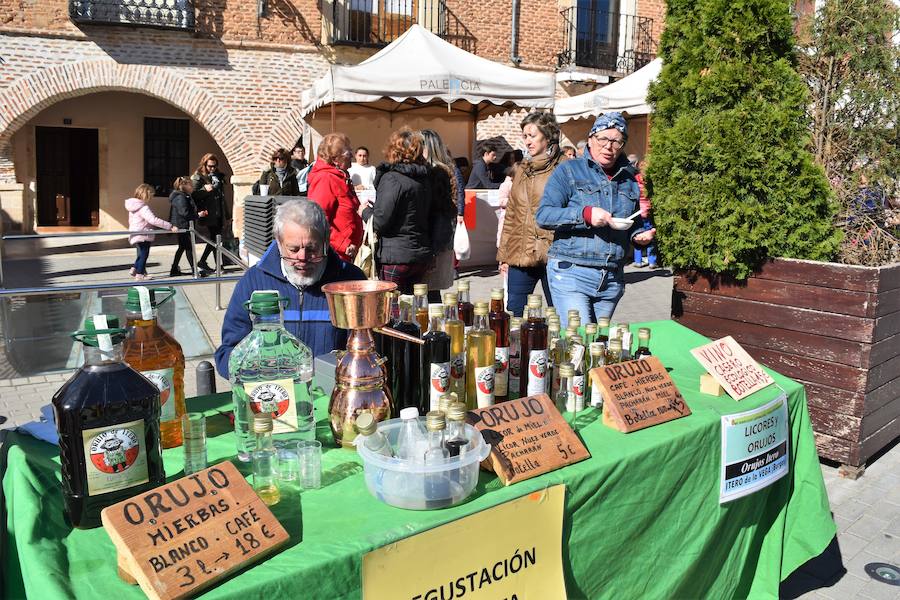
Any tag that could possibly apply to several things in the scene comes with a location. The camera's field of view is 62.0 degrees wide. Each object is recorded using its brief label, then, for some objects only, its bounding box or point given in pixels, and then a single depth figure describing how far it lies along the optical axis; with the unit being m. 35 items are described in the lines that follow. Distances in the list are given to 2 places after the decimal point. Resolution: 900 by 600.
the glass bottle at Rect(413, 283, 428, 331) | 2.32
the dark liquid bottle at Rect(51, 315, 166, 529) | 1.47
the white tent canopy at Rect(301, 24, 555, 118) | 9.07
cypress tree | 3.92
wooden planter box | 3.82
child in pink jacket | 10.23
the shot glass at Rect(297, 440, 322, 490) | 1.73
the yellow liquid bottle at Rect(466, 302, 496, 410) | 2.11
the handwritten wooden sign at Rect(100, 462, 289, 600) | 1.33
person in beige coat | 4.66
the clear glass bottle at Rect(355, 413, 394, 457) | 1.72
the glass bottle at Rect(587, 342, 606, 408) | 2.31
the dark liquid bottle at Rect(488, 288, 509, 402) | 2.26
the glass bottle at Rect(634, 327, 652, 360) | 2.56
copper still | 1.86
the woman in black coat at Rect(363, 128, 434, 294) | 5.06
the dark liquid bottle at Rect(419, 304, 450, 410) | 1.99
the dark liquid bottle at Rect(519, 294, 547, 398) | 2.22
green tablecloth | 1.44
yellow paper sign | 1.56
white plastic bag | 6.12
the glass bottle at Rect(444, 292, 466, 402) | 2.10
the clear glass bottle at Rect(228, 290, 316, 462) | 1.85
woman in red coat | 5.55
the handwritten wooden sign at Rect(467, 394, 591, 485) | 1.83
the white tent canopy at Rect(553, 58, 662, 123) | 12.30
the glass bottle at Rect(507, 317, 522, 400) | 2.32
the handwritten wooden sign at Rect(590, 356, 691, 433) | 2.20
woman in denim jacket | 3.77
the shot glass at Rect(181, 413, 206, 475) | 1.71
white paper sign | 2.40
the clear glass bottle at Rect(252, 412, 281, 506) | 1.61
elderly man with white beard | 2.68
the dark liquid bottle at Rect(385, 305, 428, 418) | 2.06
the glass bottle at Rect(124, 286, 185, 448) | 1.81
